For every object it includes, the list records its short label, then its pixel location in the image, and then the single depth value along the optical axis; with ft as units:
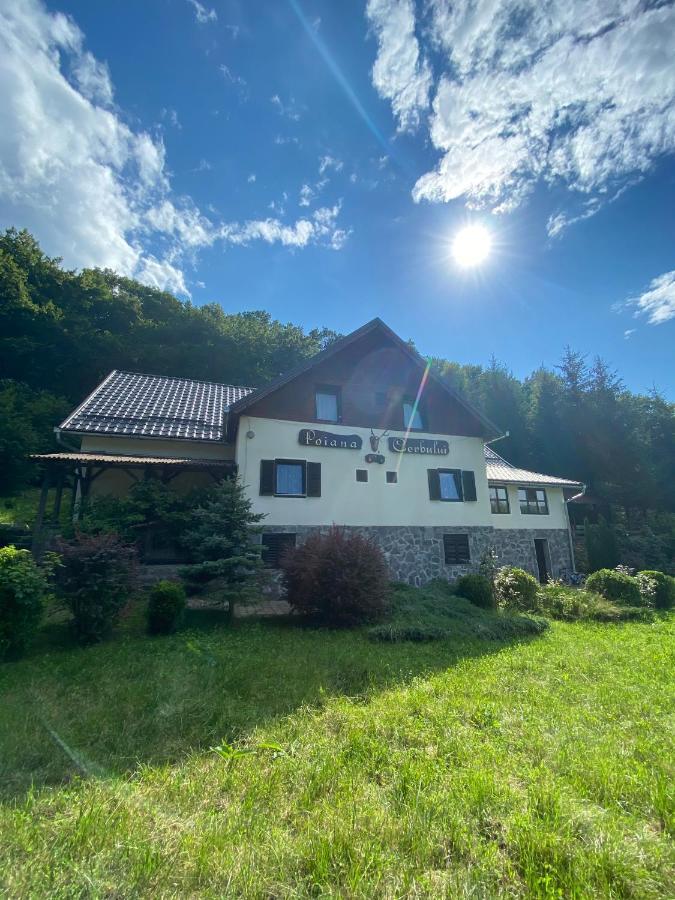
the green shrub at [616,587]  43.39
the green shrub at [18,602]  20.02
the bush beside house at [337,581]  29.60
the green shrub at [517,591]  40.51
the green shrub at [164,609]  25.32
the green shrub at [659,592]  44.39
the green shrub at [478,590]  39.50
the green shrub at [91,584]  22.86
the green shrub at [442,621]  27.28
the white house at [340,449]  44.37
